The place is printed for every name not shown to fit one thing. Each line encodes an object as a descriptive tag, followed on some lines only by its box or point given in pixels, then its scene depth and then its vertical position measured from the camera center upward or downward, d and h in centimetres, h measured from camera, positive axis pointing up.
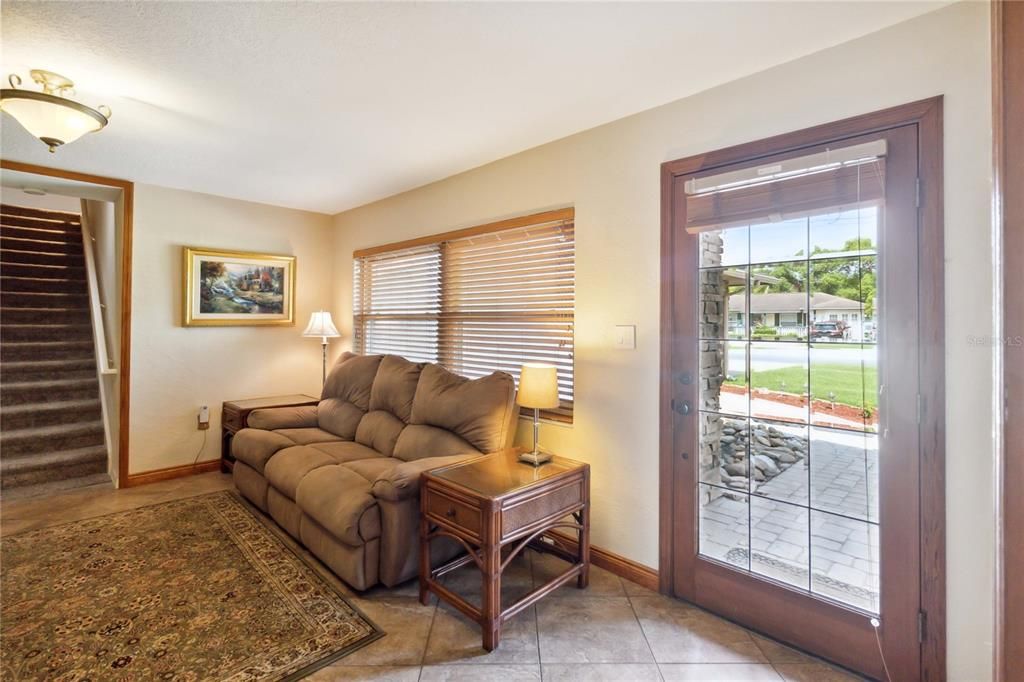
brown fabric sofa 233 -71
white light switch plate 247 +2
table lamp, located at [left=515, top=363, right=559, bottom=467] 239 -25
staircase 396 -20
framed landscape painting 405 +50
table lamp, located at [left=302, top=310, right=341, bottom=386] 436 +14
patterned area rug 184 -124
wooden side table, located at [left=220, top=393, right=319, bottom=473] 386 -60
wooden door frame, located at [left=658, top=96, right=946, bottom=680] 163 -13
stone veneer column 220 -5
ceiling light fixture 204 +105
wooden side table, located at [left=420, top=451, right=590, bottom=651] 194 -78
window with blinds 288 +33
